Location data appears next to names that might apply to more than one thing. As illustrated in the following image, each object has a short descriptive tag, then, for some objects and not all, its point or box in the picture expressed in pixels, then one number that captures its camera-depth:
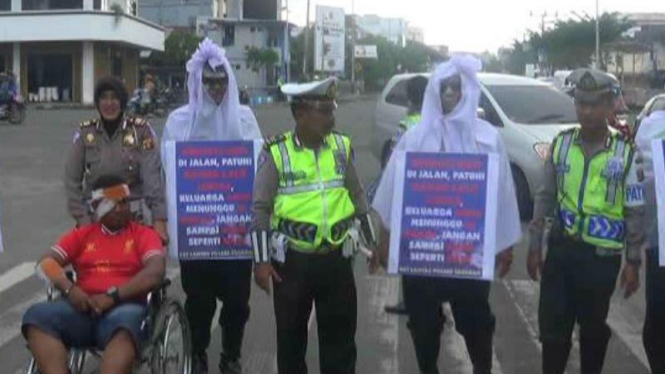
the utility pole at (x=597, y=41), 68.31
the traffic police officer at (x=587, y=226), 5.74
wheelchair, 5.89
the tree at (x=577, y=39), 77.12
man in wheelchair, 5.72
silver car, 14.22
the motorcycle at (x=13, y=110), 36.97
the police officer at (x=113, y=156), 6.54
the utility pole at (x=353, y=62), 97.19
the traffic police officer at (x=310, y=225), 5.68
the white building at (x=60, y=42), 54.97
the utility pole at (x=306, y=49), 79.28
